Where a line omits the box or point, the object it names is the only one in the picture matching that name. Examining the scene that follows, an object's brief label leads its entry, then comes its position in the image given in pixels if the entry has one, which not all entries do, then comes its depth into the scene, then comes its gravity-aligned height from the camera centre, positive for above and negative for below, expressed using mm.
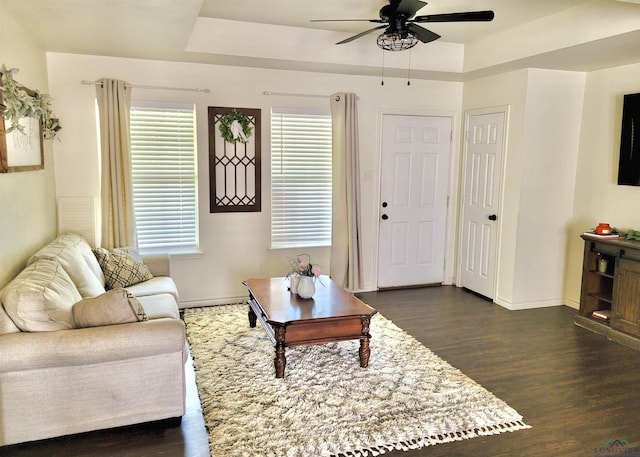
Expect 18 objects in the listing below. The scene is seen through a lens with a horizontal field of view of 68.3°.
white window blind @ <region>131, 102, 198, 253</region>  4727 -101
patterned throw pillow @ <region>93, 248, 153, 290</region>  4086 -908
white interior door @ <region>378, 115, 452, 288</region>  5648 -342
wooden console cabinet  4039 -1073
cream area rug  2643 -1506
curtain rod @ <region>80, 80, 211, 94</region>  4445 +764
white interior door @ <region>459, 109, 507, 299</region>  5262 -355
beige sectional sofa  2473 -1067
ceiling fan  3166 +1025
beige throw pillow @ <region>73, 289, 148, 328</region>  2662 -822
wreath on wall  4844 +404
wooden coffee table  3293 -1067
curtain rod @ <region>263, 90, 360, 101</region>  5005 +781
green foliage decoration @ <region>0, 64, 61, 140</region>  2871 +390
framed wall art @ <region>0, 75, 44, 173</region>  2930 +133
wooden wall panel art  4871 +69
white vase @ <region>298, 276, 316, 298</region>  3691 -929
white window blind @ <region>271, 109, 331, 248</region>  5184 -119
